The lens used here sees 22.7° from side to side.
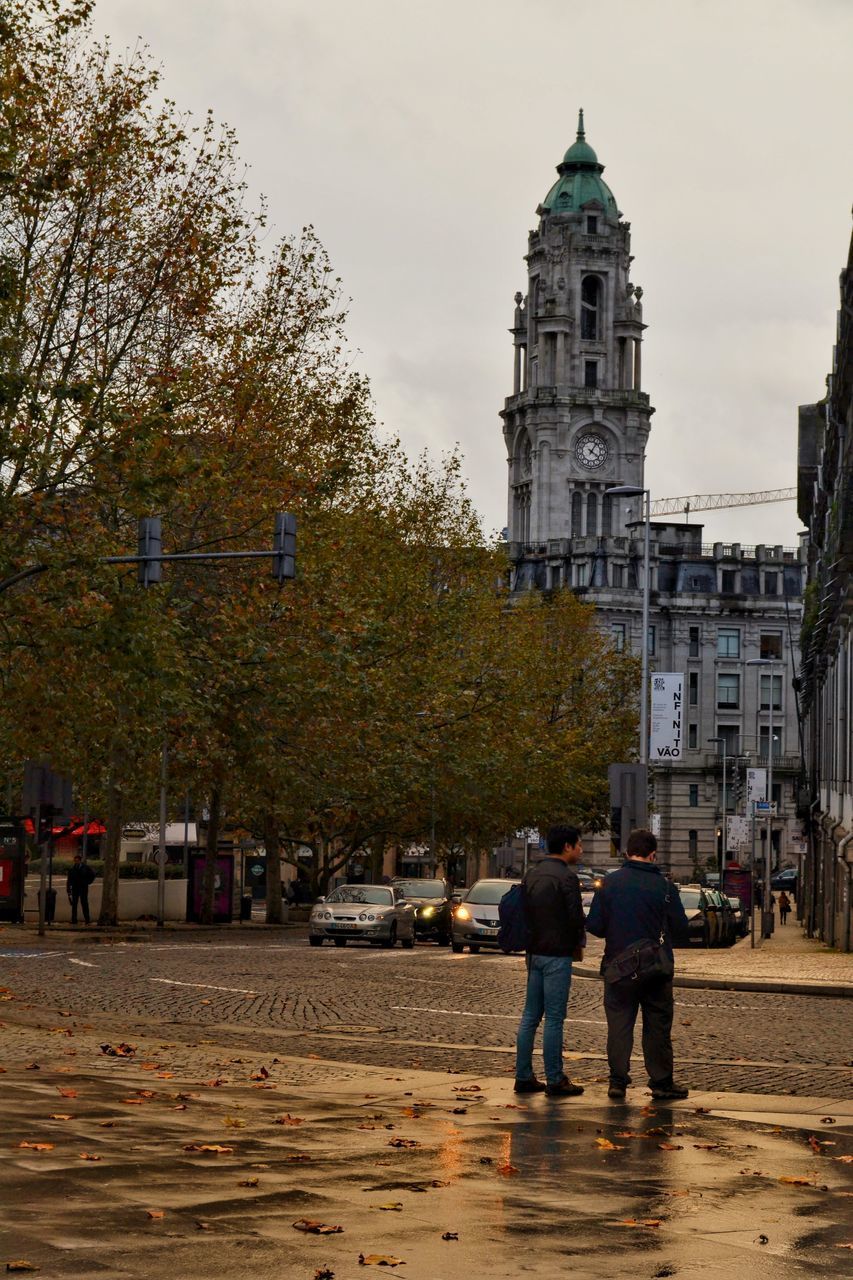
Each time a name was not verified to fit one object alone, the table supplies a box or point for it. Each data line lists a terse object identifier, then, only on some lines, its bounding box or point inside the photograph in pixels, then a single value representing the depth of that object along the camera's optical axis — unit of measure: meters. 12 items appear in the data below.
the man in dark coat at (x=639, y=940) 14.12
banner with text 42.94
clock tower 152.88
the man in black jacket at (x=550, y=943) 14.45
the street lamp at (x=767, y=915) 53.71
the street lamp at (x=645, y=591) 62.22
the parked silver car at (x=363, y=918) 41.59
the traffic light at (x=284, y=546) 29.26
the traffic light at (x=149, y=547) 28.58
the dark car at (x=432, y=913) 49.09
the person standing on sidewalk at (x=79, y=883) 49.91
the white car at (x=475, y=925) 42.06
